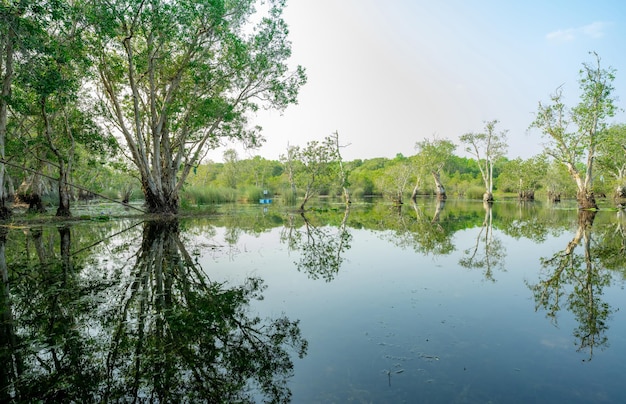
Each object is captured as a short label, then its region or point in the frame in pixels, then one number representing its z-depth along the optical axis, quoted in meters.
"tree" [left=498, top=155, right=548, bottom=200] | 50.51
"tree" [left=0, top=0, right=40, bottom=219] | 9.59
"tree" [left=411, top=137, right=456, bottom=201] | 51.47
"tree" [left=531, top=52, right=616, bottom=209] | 26.02
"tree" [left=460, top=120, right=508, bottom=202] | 47.25
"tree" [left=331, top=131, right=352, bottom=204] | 32.12
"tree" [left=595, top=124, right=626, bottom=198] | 28.44
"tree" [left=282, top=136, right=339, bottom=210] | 26.16
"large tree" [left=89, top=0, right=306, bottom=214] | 15.38
